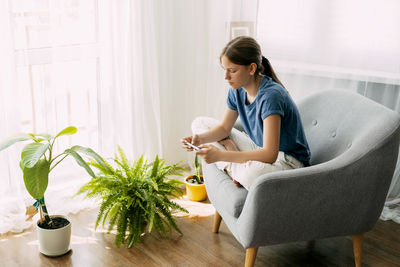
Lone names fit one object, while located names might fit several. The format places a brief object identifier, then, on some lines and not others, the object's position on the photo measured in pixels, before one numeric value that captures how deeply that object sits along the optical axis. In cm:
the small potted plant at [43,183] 182
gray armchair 167
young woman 178
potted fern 212
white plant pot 201
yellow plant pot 262
